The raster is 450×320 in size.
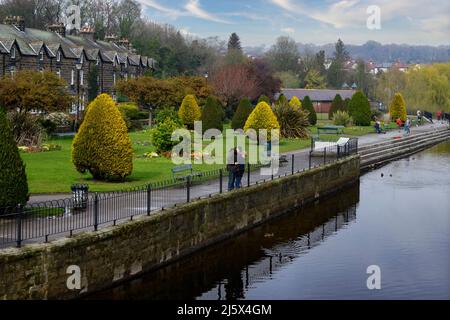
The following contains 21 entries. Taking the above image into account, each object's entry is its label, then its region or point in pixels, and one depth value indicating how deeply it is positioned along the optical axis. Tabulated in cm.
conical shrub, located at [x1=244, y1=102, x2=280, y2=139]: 4438
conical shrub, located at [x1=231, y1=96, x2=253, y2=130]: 5166
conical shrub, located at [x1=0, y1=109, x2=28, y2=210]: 1789
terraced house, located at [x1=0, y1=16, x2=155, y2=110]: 6109
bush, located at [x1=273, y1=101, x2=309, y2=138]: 5097
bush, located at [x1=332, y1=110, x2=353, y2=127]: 6769
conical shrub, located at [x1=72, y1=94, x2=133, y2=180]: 2608
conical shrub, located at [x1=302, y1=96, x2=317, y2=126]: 6900
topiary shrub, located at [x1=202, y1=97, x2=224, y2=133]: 5009
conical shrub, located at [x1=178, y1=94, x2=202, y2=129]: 5328
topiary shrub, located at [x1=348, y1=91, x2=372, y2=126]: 6944
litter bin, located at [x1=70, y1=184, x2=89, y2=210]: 1978
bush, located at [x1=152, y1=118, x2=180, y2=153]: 3469
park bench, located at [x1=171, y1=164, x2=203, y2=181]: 2595
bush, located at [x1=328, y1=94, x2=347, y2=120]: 7706
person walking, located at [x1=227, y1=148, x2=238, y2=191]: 2488
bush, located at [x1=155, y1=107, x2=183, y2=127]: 3544
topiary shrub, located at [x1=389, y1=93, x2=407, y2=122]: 7831
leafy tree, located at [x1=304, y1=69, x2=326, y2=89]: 13275
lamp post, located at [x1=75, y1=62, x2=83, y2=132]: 5062
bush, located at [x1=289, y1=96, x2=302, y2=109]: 6750
